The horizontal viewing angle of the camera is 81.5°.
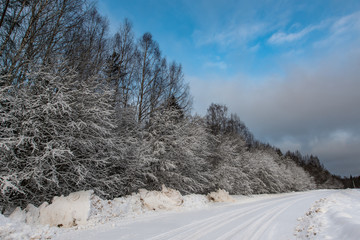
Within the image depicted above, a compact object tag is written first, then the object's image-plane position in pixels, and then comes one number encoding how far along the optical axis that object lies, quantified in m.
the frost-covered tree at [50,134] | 7.86
